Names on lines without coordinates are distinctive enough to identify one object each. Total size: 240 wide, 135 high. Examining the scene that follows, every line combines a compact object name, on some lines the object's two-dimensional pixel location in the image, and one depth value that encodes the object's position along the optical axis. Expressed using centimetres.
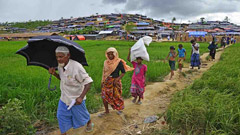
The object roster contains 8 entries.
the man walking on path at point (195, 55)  783
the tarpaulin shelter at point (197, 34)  3391
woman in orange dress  335
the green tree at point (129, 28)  4828
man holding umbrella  236
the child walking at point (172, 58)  659
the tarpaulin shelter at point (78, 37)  4270
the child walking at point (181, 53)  724
